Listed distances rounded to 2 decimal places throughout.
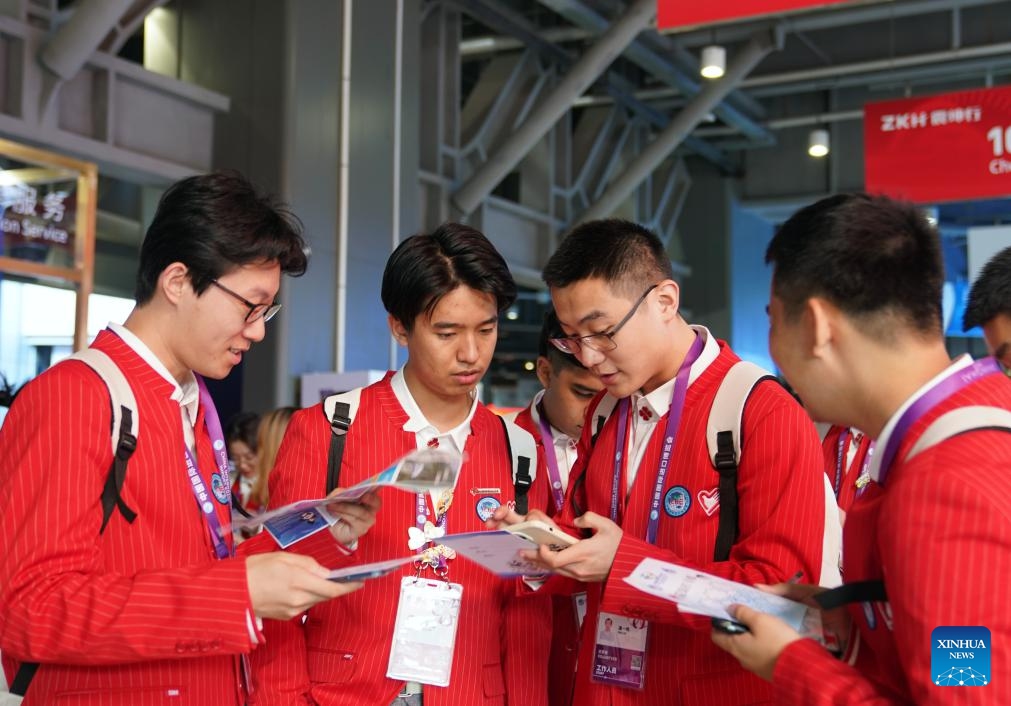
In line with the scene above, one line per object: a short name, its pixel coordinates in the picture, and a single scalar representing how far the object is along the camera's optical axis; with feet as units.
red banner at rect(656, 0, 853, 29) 13.60
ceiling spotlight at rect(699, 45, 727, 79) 35.09
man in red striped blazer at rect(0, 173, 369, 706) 5.79
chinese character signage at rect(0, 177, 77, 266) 22.15
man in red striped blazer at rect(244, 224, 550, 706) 7.56
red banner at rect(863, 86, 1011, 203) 25.50
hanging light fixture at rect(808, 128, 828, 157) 45.16
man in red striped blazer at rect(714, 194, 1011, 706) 4.32
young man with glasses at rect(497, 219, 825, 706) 6.69
